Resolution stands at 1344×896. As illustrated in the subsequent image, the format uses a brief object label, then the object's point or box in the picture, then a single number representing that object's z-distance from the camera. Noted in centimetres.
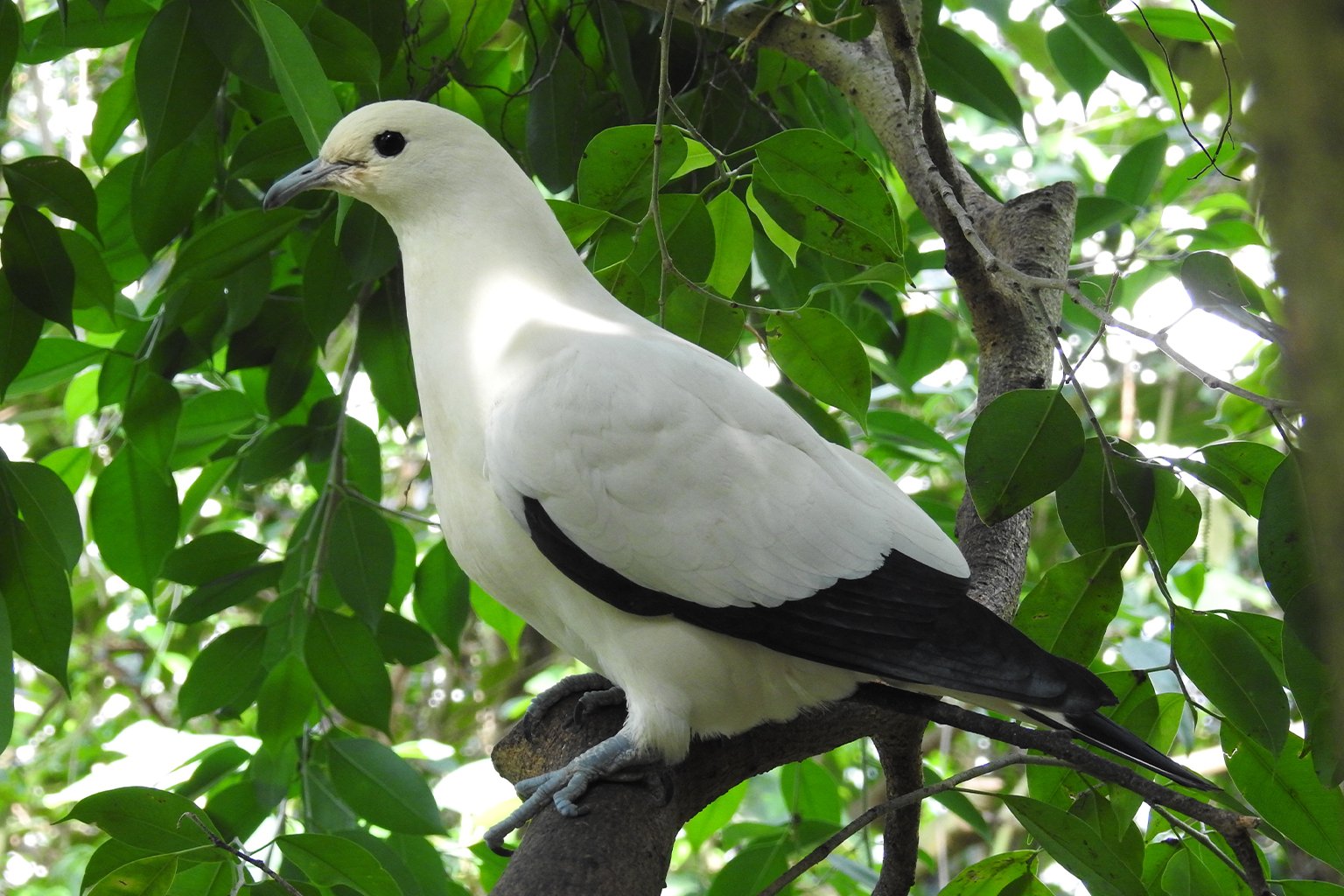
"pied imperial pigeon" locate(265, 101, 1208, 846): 349
